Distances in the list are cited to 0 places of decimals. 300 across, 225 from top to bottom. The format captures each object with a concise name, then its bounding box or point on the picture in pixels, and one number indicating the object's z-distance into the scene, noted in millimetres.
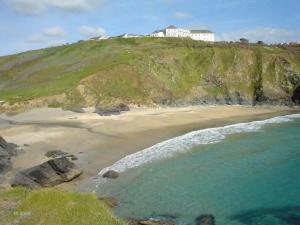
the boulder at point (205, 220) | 21050
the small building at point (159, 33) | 142544
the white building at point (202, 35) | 143775
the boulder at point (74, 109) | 56582
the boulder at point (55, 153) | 34428
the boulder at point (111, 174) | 29184
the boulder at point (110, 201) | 23787
